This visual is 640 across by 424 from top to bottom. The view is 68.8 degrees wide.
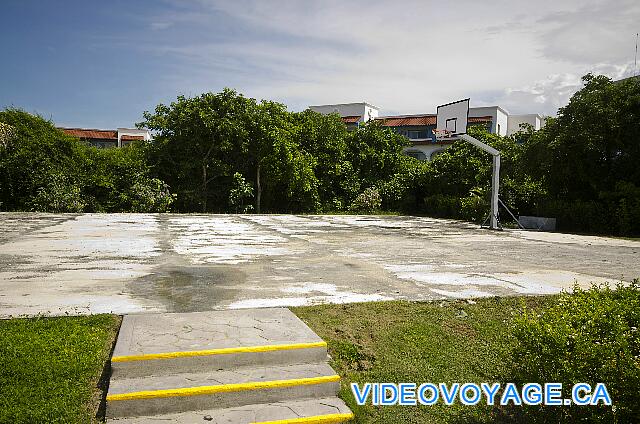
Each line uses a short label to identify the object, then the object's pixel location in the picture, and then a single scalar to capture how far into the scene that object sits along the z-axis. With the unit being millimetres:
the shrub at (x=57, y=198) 17062
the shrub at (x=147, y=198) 18156
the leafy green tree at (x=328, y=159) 22625
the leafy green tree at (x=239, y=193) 19969
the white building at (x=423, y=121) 43125
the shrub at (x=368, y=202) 21391
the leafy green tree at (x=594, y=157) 13250
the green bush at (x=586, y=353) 2461
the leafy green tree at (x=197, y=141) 19578
